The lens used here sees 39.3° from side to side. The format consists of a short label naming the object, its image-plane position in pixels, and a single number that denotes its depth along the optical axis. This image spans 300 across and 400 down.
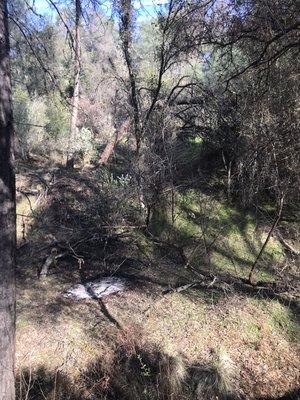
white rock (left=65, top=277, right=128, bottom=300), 7.31
